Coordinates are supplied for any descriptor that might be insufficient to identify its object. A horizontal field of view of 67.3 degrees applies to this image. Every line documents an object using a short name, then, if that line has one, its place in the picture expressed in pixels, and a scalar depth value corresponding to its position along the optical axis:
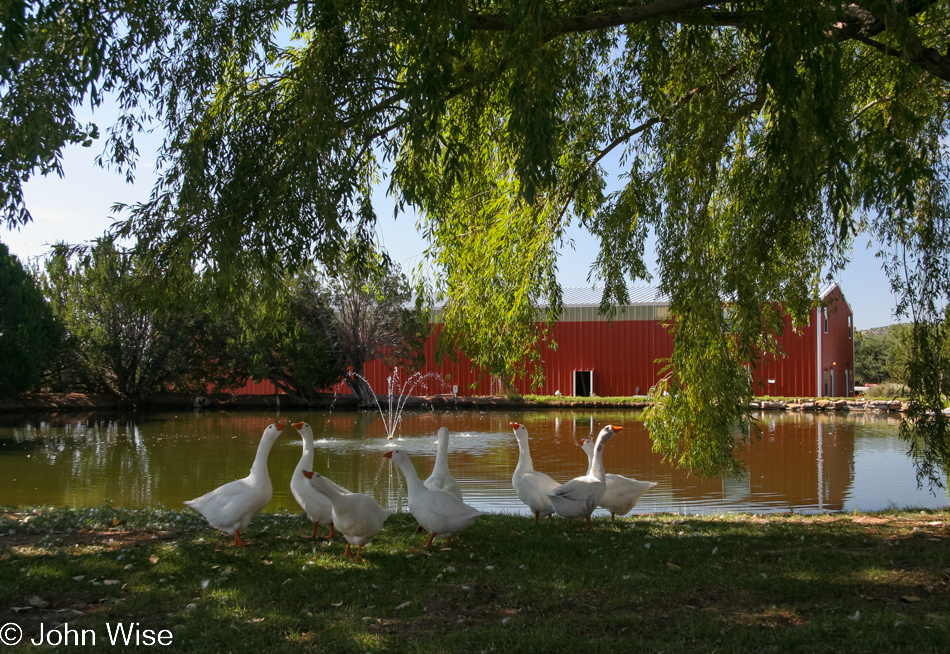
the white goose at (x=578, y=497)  6.04
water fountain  26.30
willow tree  4.62
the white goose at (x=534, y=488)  6.61
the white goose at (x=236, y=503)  5.37
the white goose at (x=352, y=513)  5.03
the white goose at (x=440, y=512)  5.35
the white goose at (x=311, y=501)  5.78
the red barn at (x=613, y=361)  31.66
